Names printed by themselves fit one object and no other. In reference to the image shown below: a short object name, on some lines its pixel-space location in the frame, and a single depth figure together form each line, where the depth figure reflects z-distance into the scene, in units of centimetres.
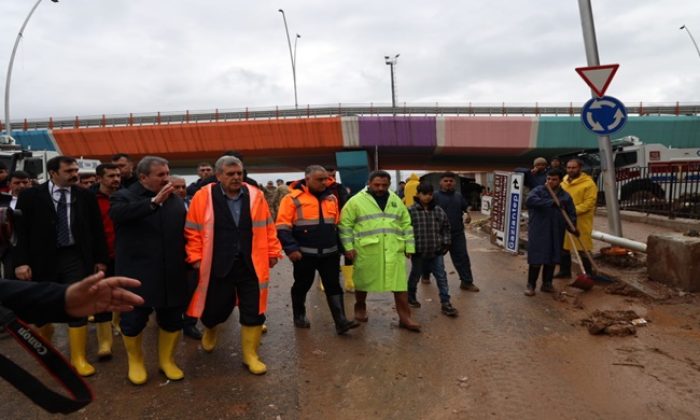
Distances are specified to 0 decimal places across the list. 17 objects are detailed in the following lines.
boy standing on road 541
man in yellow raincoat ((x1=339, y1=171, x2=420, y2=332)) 476
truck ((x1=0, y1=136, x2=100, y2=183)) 996
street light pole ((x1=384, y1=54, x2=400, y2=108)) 3962
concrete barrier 537
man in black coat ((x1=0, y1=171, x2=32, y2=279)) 158
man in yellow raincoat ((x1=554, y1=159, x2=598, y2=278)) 660
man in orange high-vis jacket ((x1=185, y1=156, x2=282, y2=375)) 365
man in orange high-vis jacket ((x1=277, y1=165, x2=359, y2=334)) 468
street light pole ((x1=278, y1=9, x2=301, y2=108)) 3187
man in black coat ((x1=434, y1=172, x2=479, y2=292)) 648
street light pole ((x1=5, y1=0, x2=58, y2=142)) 1784
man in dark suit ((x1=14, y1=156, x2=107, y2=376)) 375
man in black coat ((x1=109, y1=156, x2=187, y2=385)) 349
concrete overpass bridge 2806
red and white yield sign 659
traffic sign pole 720
